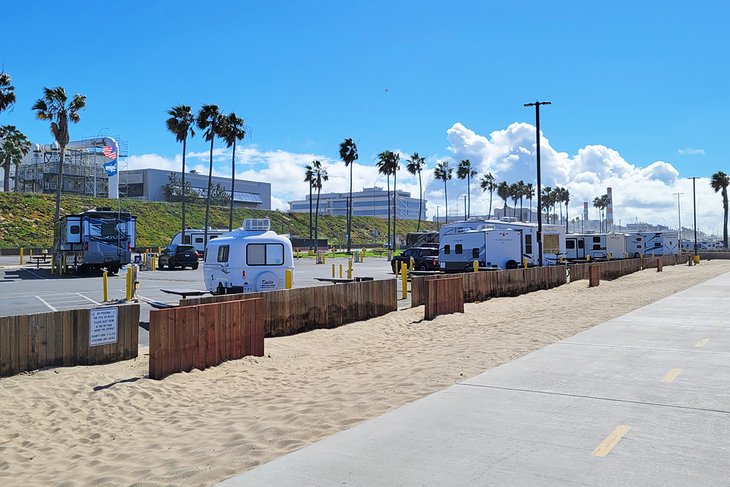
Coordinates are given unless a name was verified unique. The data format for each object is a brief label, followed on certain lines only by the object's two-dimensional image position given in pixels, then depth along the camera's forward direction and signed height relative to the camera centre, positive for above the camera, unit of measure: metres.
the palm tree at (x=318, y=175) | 84.31 +11.49
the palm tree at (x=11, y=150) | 80.62 +14.39
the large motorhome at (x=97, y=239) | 30.86 +0.97
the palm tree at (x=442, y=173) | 103.88 +14.56
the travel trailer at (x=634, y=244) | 60.25 +1.62
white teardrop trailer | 16.83 -0.02
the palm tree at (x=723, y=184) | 93.81 +11.70
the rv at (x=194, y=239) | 49.69 +1.63
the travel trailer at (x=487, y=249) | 31.19 +0.56
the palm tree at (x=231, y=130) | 54.03 +11.41
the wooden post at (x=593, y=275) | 27.53 -0.67
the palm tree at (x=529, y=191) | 134.38 +15.09
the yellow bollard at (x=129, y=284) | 18.92 -0.78
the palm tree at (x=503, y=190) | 132.25 +15.03
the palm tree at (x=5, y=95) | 34.59 +9.18
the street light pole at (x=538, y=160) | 29.45 +5.01
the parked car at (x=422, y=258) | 35.53 +0.10
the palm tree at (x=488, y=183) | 127.31 +15.84
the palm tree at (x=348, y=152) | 75.56 +13.13
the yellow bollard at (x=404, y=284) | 21.16 -0.85
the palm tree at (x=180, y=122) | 53.09 +11.77
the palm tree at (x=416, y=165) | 93.19 +14.22
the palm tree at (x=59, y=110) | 41.56 +10.03
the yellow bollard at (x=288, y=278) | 17.08 -0.52
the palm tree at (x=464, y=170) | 106.56 +15.53
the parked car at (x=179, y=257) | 38.97 +0.12
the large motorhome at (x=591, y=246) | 49.97 +1.19
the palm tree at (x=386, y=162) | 84.38 +13.33
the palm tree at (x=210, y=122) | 53.19 +11.87
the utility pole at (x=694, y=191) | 69.53 +7.89
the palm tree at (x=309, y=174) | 84.19 +11.60
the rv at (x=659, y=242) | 60.00 +1.81
